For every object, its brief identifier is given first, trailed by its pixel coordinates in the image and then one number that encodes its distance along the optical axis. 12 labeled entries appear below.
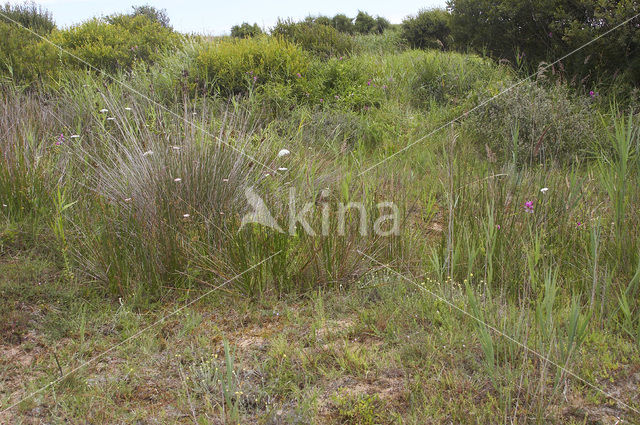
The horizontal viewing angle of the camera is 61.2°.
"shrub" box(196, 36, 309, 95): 7.35
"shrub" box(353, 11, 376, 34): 19.73
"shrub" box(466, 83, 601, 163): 5.54
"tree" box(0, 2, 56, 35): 13.13
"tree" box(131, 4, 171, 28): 18.10
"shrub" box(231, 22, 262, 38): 15.78
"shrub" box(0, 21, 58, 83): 8.03
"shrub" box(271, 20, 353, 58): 10.42
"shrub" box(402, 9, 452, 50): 14.55
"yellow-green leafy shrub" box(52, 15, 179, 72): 8.91
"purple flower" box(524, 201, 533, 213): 3.04
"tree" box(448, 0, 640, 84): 6.58
